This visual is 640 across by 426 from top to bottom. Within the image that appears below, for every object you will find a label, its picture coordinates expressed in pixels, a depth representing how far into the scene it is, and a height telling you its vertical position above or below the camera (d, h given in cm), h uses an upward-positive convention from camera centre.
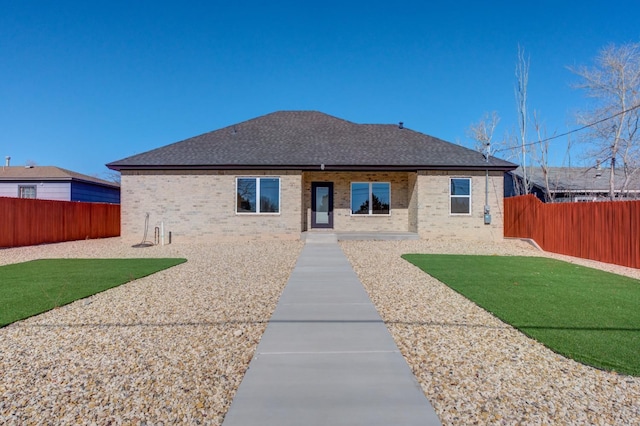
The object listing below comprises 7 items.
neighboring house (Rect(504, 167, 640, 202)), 2505 +224
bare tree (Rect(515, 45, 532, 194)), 2686 +613
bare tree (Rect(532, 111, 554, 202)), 2553 +325
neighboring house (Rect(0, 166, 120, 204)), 2256 +188
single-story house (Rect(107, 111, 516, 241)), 1625 +111
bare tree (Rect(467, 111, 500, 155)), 3391 +731
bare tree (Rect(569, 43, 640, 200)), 1964 +513
